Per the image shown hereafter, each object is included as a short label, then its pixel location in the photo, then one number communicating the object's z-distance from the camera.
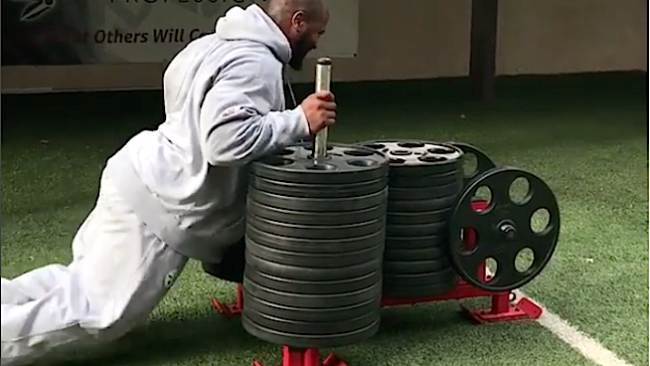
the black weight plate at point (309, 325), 2.08
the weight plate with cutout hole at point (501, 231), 2.43
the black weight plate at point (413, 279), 2.42
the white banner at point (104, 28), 5.46
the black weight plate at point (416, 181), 2.36
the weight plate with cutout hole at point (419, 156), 2.36
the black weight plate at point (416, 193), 2.37
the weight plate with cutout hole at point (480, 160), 2.77
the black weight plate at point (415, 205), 2.38
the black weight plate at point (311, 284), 2.05
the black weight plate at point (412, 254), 2.40
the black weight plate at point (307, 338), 2.09
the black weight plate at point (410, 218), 2.38
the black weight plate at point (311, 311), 2.07
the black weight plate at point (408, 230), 2.39
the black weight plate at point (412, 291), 2.43
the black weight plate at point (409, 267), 2.41
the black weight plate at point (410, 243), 2.39
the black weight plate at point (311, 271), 2.04
